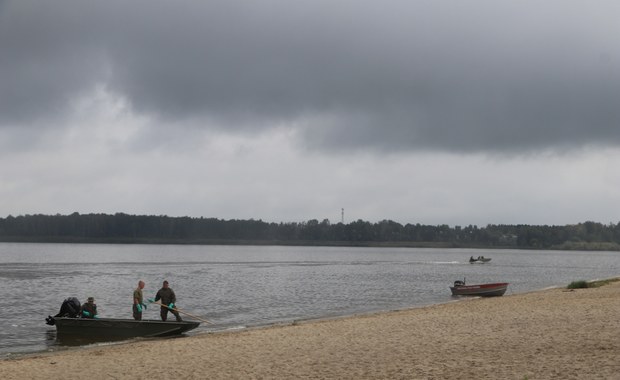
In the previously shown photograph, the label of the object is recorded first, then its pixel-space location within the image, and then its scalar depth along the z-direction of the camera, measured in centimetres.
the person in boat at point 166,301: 2697
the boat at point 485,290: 4912
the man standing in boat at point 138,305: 2673
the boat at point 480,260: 13062
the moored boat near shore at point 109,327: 2617
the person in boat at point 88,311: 2673
